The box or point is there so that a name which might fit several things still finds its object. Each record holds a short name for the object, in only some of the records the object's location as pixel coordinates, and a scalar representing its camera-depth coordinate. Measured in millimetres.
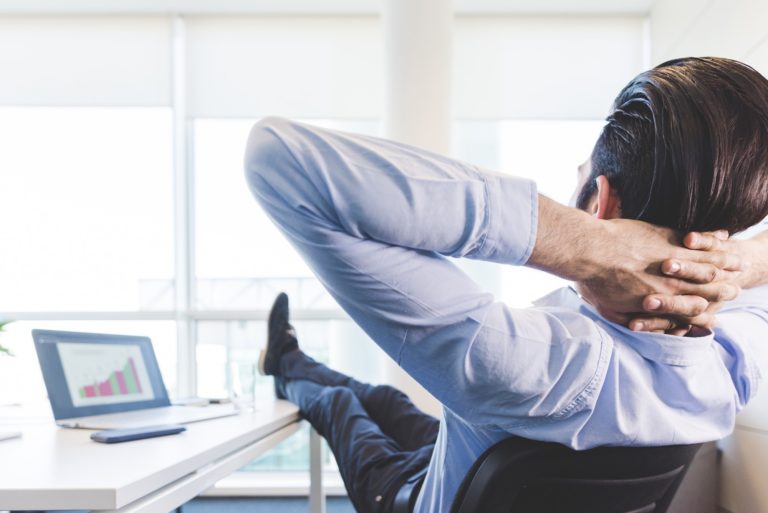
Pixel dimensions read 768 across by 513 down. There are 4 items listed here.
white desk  732
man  598
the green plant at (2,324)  3315
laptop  1440
